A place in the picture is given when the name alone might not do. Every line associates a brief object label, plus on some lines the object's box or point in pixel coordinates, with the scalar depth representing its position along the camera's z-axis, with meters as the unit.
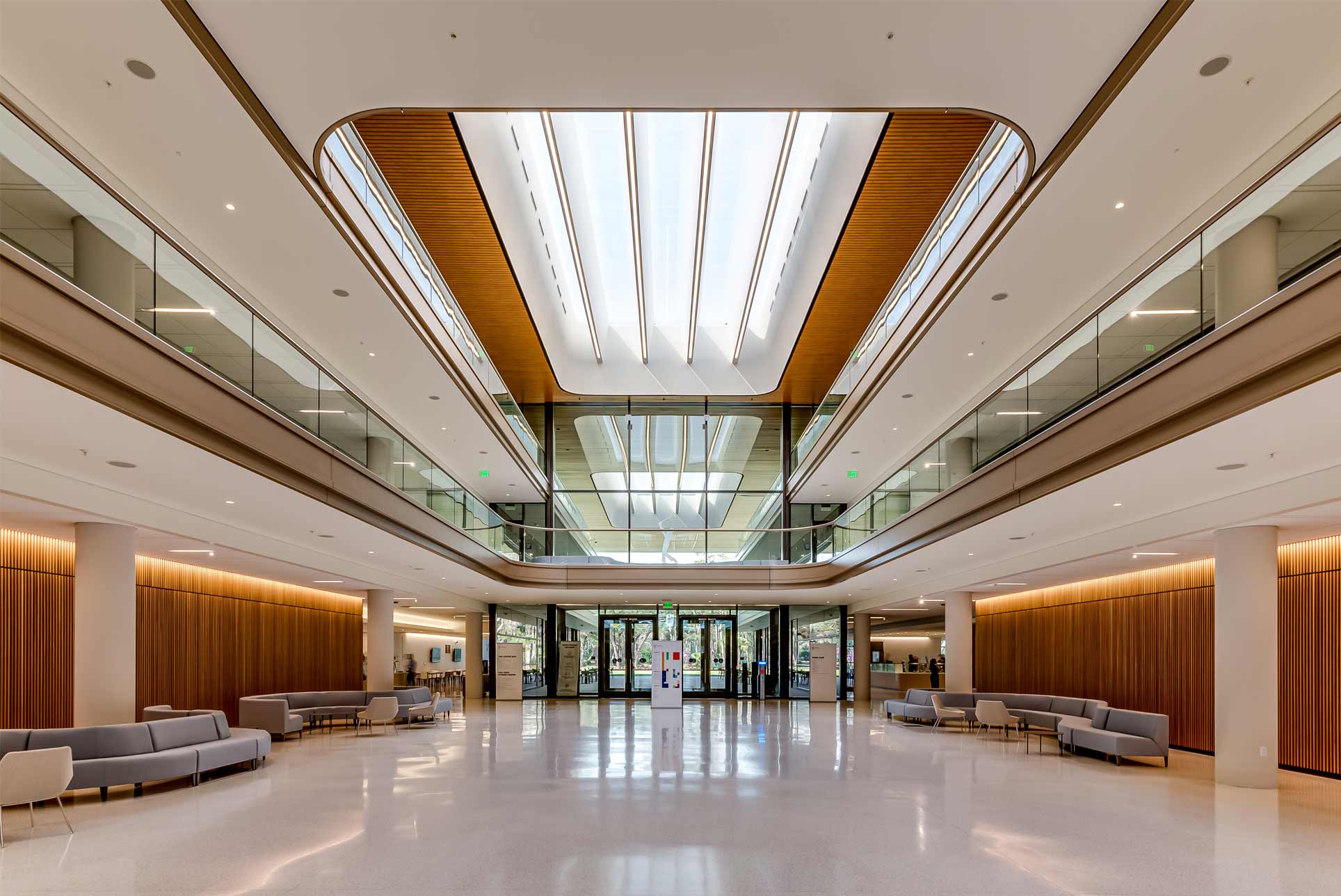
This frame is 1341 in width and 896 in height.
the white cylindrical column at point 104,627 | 12.38
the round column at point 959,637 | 22.44
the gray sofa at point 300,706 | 17.81
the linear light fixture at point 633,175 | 12.88
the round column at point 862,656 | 29.55
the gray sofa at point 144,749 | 10.79
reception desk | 30.52
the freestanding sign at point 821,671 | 28.48
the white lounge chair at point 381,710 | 19.38
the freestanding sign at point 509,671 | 28.69
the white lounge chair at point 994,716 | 18.33
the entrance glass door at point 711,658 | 31.08
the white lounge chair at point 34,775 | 8.95
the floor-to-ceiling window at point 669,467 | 28.47
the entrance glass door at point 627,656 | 31.05
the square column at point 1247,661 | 12.07
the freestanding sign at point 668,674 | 25.25
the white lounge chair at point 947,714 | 20.30
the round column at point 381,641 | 22.62
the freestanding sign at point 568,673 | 29.69
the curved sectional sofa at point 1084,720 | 14.45
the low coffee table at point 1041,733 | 19.50
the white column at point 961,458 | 14.02
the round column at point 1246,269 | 7.42
